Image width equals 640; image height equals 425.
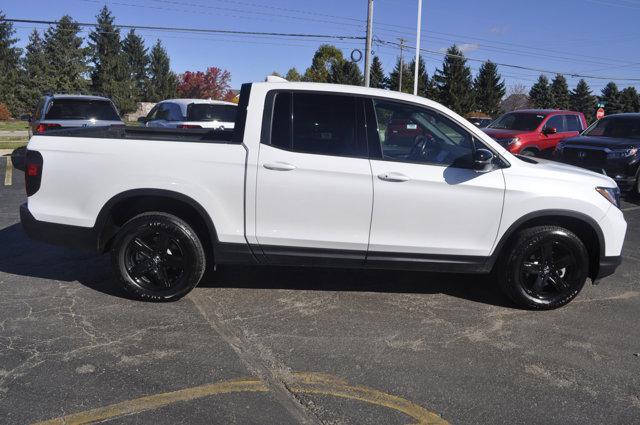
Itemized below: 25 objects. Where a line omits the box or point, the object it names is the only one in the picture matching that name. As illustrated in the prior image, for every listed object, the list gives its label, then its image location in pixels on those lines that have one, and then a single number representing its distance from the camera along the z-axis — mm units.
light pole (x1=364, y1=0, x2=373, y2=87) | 26719
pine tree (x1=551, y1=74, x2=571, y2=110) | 77188
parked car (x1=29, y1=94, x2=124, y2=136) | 12305
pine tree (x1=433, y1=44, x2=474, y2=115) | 64438
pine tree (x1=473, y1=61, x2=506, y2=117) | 69188
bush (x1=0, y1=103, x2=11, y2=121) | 48969
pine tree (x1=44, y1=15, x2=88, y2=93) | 58281
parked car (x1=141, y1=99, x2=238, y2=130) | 13742
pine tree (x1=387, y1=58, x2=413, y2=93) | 67312
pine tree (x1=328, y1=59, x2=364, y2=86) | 55656
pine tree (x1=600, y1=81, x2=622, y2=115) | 74912
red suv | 13352
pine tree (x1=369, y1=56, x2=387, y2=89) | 68812
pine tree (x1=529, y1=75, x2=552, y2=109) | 76562
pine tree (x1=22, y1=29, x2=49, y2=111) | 56062
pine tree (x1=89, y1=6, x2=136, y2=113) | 64500
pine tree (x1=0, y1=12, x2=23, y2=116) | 54969
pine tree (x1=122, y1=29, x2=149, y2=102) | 80125
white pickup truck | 4484
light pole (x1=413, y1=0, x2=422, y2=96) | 30375
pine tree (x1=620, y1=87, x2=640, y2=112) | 75588
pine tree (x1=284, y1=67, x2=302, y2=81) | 59256
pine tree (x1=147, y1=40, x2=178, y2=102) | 77938
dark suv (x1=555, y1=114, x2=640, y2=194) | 10969
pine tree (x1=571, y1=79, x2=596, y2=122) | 79938
